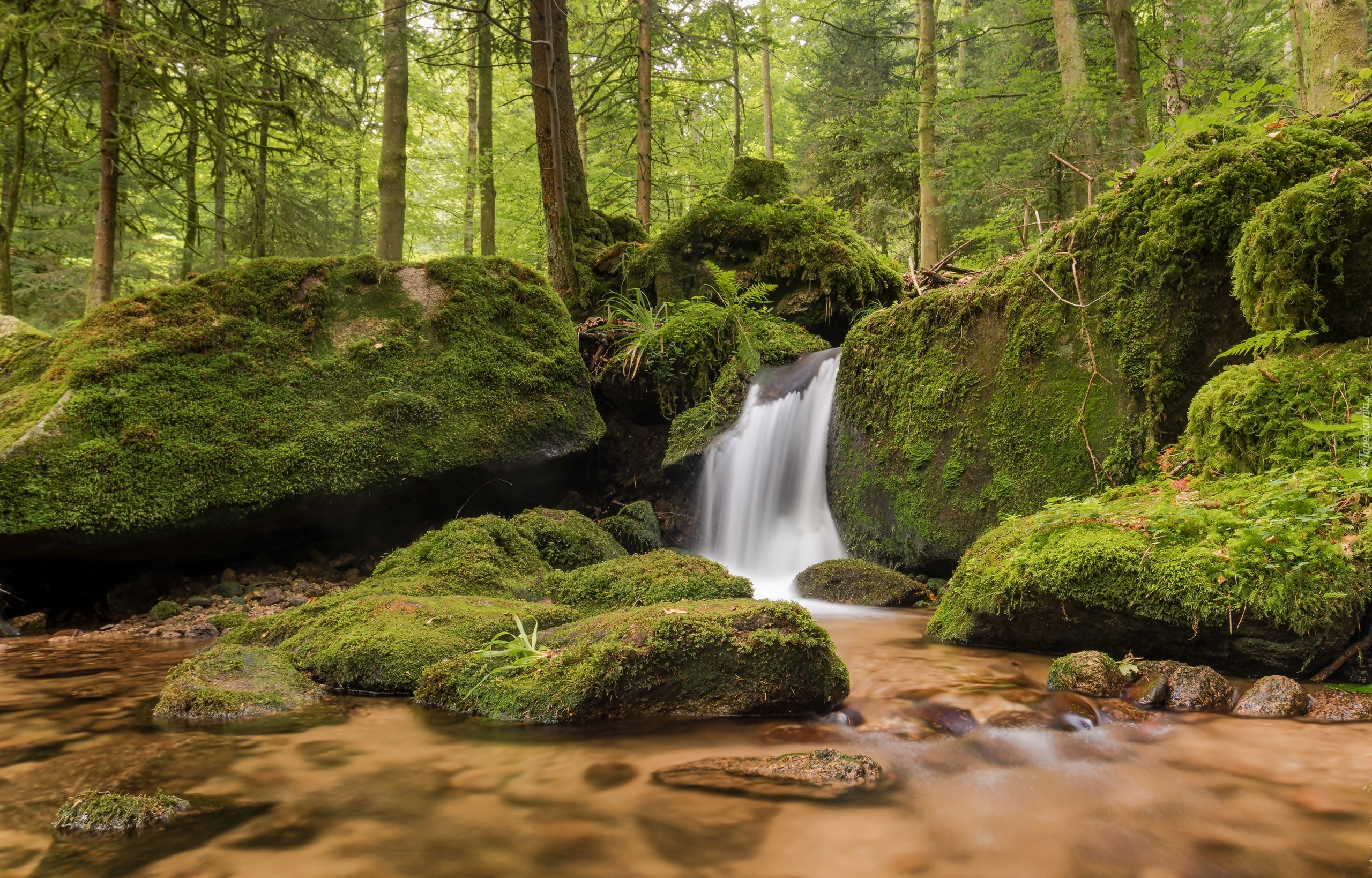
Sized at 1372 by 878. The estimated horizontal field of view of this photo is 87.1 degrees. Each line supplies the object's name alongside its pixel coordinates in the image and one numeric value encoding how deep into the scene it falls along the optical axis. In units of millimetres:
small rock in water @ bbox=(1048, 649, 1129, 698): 2982
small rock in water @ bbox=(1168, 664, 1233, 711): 2793
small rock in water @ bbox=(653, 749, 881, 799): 2162
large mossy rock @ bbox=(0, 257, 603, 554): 4984
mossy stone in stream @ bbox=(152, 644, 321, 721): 2838
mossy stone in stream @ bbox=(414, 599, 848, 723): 2791
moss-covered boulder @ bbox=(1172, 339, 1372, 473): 3287
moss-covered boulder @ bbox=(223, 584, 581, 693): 3279
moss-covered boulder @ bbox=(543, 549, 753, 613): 4020
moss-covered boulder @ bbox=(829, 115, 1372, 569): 4227
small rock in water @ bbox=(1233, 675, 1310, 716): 2633
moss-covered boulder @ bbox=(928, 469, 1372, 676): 2847
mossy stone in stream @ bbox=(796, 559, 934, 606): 5191
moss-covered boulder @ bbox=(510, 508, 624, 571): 5504
